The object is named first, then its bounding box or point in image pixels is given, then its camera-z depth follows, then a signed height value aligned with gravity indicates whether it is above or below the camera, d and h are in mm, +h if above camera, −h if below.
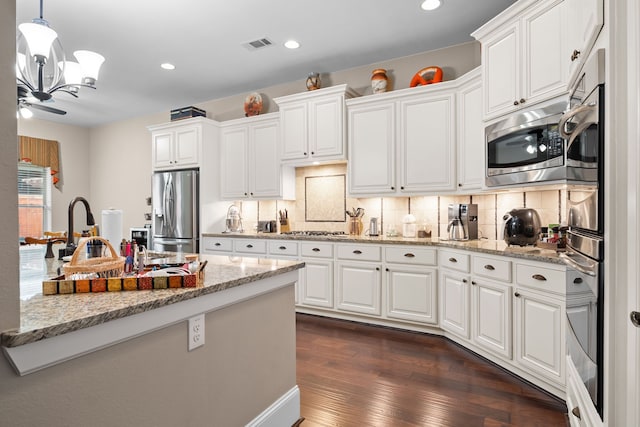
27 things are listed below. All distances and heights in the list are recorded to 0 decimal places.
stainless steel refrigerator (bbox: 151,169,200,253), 4621 +46
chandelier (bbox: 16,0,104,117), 2035 +1039
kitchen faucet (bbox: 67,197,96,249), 1714 -28
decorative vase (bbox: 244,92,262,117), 4645 +1500
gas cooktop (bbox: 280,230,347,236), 4094 -241
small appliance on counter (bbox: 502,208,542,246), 2475 -107
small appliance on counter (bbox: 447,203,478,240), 3182 -86
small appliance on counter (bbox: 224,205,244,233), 4812 -101
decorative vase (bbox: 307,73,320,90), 4094 +1604
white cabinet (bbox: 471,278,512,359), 2391 -773
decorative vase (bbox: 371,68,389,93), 3746 +1474
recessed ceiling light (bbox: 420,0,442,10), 2786 +1743
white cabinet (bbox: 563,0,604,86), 1163 +738
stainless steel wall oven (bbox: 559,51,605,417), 1135 -80
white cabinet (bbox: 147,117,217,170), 4645 +1035
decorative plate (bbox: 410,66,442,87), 3521 +1442
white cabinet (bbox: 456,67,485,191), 3004 +735
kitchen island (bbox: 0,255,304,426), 846 -467
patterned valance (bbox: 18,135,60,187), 5680 +1083
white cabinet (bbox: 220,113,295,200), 4363 +700
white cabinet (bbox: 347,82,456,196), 3326 +745
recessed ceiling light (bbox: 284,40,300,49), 3447 +1748
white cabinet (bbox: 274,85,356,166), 3830 +1040
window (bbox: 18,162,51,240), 5785 +266
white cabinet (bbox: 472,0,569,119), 2260 +1145
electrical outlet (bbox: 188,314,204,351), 1283 -453
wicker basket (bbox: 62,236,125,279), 1230 -190
